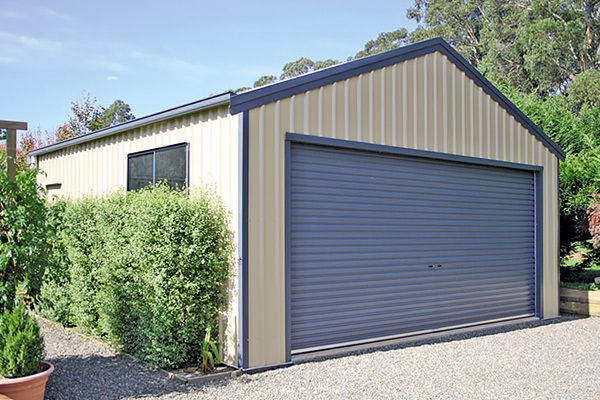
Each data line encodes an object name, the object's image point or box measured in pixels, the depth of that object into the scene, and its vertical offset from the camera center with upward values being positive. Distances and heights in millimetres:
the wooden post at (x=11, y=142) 5484 +662
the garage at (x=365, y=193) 6336 +142
